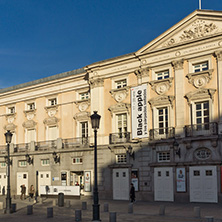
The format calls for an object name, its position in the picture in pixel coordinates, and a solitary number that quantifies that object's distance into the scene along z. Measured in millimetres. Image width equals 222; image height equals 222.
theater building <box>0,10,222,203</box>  30411
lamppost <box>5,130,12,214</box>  26812
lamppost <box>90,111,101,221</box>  20266
